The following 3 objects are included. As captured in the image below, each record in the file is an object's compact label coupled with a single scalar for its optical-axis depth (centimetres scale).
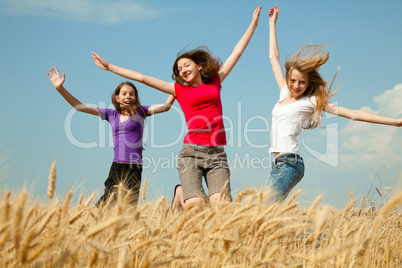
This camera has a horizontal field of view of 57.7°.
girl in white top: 364
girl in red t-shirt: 375
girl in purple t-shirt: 506
